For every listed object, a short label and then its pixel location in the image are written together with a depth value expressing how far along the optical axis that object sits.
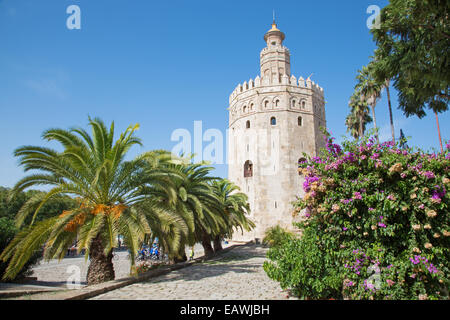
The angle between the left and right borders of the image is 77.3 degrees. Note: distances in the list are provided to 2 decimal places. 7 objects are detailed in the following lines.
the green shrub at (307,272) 5.69
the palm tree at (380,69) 8.83
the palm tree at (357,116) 19.67
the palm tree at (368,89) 17.42
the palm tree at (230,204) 16.77
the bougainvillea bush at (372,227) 5.00
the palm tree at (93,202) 7.14
